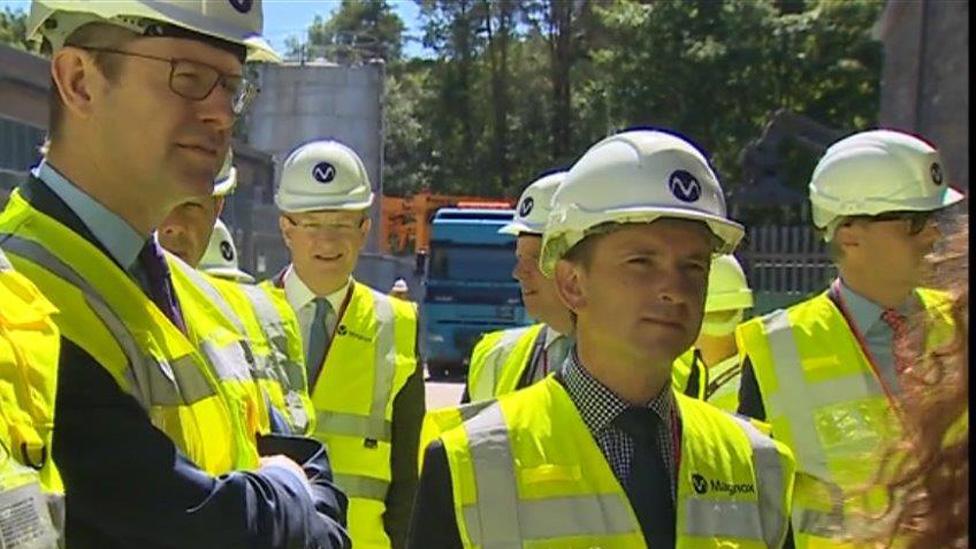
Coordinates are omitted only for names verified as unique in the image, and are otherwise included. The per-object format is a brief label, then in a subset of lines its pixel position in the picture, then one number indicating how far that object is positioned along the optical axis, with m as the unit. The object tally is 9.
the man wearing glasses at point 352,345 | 4.66
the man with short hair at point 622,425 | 2.58
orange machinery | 29.77
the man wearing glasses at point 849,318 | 3.75
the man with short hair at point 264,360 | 2.58
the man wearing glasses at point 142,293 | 2.15
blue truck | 21.80
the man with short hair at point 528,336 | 4.50
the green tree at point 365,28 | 56.56
